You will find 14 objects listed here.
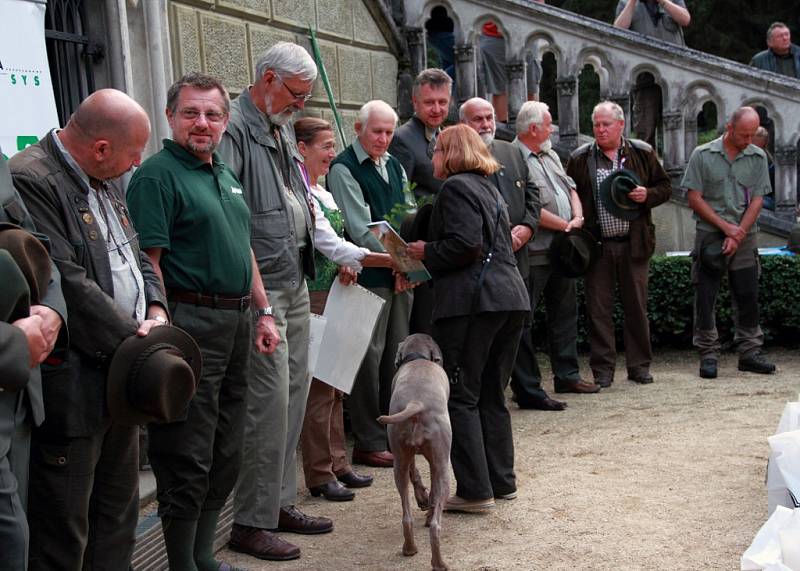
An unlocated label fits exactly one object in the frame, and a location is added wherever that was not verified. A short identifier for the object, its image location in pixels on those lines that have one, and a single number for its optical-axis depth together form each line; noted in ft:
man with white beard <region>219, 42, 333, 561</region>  15.08
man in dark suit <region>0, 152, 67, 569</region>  8.87
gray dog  14.98
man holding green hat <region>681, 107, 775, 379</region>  27.76
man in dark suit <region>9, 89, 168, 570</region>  10.39
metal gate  18.85
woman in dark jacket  16.69
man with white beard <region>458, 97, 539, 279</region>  23.11
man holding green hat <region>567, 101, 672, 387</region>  26.71
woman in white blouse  18.34
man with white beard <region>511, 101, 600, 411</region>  24.81
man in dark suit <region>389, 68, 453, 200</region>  22.24
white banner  16.06
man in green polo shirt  12.82
